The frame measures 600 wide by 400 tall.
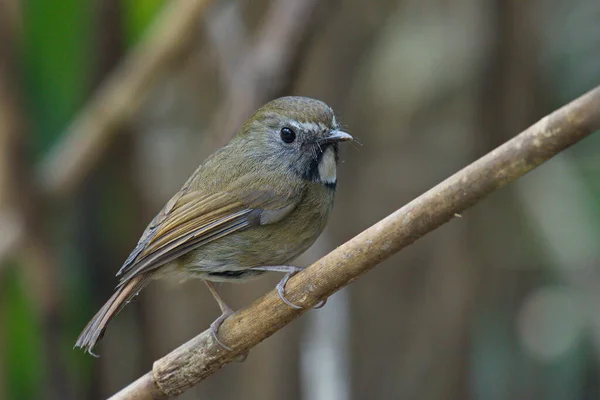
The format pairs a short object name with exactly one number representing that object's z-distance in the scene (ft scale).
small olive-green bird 17.42
